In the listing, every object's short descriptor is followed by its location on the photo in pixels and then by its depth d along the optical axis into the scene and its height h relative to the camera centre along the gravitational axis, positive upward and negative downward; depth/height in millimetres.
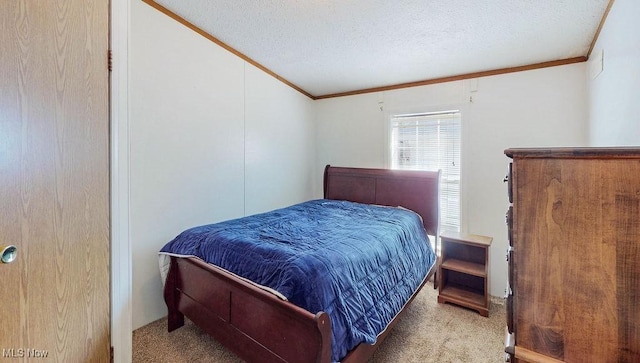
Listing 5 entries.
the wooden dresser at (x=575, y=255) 810 -233
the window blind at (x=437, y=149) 3221 +379
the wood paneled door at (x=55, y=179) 1025 +6
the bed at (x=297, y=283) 1438 -636
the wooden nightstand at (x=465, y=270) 2564 -845
